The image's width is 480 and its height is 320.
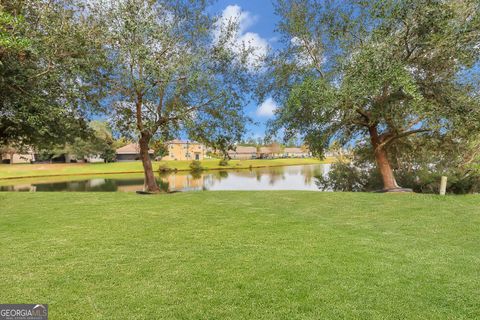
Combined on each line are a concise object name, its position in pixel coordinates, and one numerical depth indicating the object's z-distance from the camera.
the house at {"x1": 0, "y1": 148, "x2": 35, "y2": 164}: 54.75
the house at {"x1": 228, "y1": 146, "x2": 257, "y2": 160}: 103.24
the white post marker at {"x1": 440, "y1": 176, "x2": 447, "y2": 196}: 12.80
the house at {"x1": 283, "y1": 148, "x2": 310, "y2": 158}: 116.50
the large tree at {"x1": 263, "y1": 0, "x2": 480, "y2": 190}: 11.09
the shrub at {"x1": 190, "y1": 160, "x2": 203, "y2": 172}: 52.82
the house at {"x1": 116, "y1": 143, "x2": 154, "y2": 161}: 68.31
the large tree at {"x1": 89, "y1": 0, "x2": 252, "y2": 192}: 12.38
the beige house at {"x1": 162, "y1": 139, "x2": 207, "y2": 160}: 71.88
